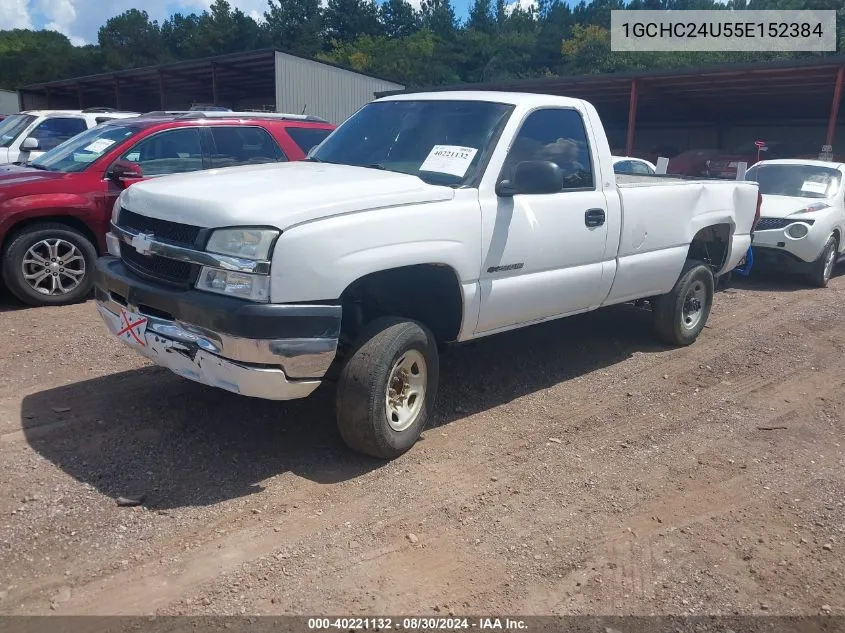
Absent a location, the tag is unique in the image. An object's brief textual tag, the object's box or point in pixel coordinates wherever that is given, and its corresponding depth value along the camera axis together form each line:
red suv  7.09
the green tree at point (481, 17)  85.56
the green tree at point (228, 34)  70.62
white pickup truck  3.71
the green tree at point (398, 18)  84.51
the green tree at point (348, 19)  81.25
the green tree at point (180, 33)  75.52
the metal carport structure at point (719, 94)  19.20
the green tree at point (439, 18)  82.12
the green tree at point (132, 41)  75.19
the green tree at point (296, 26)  75.75
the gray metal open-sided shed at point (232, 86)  25.75
